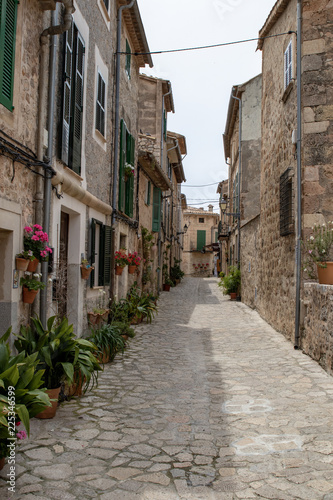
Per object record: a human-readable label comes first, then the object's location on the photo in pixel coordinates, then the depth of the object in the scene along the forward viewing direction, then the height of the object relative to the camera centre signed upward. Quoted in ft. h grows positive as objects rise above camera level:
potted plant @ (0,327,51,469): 9.41 -3.19
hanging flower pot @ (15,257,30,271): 15.08 -0.33
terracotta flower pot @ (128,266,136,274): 35.27 -1.14
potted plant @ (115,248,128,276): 32.35 -0.47
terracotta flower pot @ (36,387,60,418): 14.06 -4.83
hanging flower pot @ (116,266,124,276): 32.74 -1.14
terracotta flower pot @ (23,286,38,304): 15.81 -1.47
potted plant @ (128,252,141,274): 33.88 -0.57
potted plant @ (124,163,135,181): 35.37 +6.63
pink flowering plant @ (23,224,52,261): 15.72 +0.44
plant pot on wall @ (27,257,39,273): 15.71 -0.41
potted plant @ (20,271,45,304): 15.71 -1.15
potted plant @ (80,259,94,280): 24.29 -0.81
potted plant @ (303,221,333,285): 22.61 +0.20
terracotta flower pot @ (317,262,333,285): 22.40 -0.86
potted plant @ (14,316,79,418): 14.16 -3.11
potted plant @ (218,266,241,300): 58.23 -3.58
